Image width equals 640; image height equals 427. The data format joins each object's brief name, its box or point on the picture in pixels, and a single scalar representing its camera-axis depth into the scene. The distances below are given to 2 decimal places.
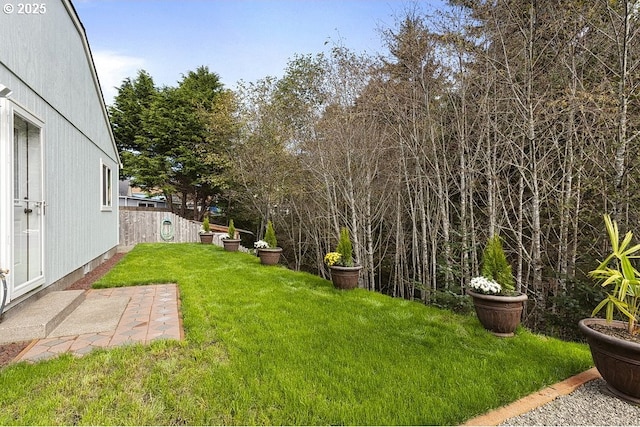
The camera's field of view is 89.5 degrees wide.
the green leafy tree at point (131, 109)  15.24
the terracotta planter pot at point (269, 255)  7.10
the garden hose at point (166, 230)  11.84
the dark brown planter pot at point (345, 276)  4.85
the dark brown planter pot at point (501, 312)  3.12
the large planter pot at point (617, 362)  1.96
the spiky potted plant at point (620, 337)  1.97
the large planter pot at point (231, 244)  9.23
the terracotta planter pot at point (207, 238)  10.84
